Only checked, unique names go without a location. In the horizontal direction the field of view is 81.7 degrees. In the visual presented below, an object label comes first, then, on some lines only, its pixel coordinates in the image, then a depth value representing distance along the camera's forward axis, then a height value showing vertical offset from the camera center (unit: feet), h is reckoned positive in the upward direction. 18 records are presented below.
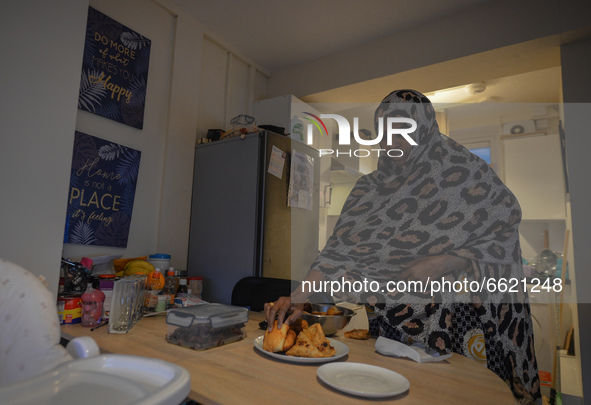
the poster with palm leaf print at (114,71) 6.21 +3.09
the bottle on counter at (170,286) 5.35 -0.90
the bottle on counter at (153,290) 4.92 -0.86
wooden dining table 2.22 -1.04
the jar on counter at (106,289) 4.36 -0.77
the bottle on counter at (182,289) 5.63 -0.95
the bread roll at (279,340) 2.98 -0.91
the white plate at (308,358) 2.81 -1.00
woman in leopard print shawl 3.83 -0.13
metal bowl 3.63 -0.88
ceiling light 9.89 +4.57
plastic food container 3.23 -0.89
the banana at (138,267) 5.79 -0.60
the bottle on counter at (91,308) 4.17 -0.96
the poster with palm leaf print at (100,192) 5.95 +0.72
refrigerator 7.10 +0.46
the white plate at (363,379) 2.25 -1.00
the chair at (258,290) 6.30 -1.02
